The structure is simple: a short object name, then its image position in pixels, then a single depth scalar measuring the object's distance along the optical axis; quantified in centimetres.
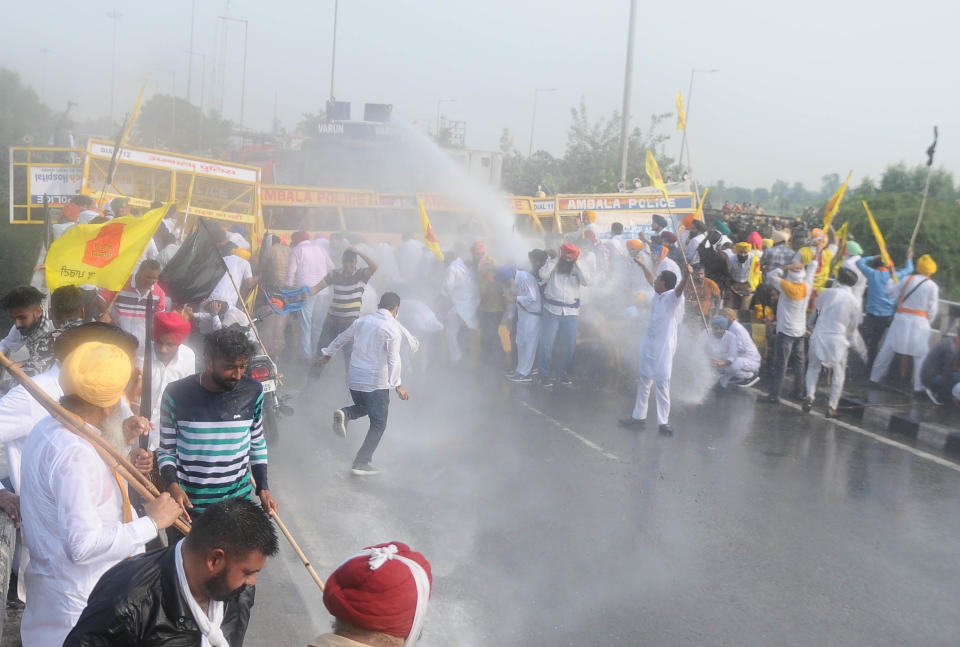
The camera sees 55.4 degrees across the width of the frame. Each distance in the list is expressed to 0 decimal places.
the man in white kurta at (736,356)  1165
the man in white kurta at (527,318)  1205
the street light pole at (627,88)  2133
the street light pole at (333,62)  4372
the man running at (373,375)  768
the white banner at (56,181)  1622
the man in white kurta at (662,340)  942
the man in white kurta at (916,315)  1159
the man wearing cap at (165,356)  528
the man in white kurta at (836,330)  1066
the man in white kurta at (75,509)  299
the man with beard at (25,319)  543
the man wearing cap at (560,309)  1175
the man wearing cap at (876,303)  1250
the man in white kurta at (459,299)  1259
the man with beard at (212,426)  422
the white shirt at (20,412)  383
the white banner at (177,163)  1595
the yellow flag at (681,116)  1070
